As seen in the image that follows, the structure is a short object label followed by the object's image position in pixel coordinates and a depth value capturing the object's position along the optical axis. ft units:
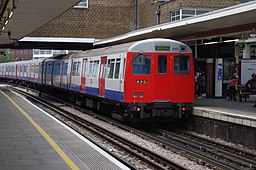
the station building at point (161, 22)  65.26
